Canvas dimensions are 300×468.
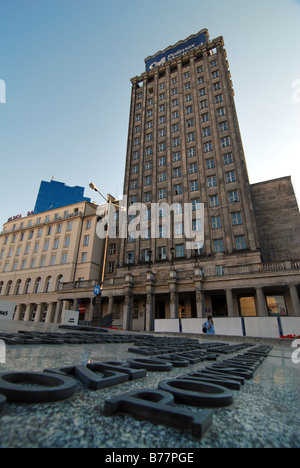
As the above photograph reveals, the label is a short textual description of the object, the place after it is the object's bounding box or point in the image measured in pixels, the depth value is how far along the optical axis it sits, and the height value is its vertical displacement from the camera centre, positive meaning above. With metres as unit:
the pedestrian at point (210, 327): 13.05 +0.25
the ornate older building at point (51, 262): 37.03 +11.24
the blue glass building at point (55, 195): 133.62 +74.75
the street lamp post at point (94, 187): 19.24 +11.21
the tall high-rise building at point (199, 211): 24.63 +15.37
